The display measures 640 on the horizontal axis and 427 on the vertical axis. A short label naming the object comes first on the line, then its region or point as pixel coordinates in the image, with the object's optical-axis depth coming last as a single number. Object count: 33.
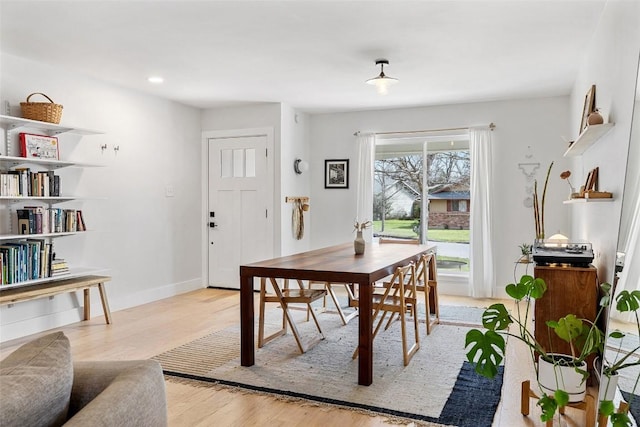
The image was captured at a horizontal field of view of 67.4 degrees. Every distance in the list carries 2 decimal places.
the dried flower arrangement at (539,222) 4.82
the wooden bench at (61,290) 3.66
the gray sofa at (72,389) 1.00
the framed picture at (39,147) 3.92
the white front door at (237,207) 5.91
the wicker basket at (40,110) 3.93
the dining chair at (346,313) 4.15
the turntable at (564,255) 2.88
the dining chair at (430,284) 3.82
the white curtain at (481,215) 5.57
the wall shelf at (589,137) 2.84
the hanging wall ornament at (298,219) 6.08
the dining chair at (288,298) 3.44
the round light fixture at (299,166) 6.16
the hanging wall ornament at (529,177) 5.50
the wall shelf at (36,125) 3.80
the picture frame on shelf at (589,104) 3.35
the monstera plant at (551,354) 2.08
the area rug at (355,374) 2.60
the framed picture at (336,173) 6.38
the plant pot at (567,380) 2.34
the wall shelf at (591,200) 2.69
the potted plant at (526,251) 4.88
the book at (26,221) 3.86
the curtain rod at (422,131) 5.58
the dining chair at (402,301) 3.19
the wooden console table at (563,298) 2.83
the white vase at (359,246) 3.91
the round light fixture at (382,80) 3.89
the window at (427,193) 5.91
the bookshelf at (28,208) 3.73
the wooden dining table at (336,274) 2.87
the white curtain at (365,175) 6.14
